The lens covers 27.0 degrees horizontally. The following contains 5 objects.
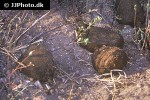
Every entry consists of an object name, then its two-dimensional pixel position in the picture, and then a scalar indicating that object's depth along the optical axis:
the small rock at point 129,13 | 2.95
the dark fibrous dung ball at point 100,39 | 2.73
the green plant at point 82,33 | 2.69
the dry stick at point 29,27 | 2.75
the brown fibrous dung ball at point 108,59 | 2.54
